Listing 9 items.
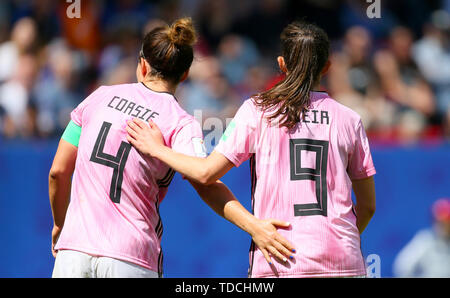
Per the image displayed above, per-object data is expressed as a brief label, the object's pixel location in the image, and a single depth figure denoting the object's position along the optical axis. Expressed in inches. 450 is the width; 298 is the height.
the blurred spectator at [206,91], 624.7
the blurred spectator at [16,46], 661.9
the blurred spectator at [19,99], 601.6
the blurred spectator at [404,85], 630.5
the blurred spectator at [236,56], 683.4
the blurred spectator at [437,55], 673.6
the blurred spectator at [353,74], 639.8
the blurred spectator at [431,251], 572.4
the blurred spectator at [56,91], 605.0
